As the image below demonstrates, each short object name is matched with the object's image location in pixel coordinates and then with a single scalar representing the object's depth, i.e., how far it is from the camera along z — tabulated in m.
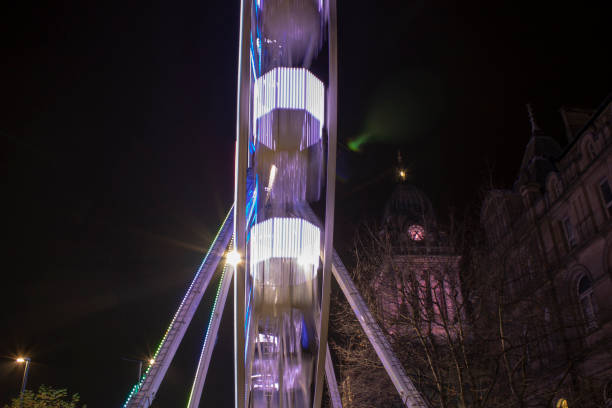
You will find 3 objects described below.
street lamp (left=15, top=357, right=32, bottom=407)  32.78
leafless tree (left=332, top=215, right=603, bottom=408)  16.36
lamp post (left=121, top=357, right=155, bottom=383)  31.64
